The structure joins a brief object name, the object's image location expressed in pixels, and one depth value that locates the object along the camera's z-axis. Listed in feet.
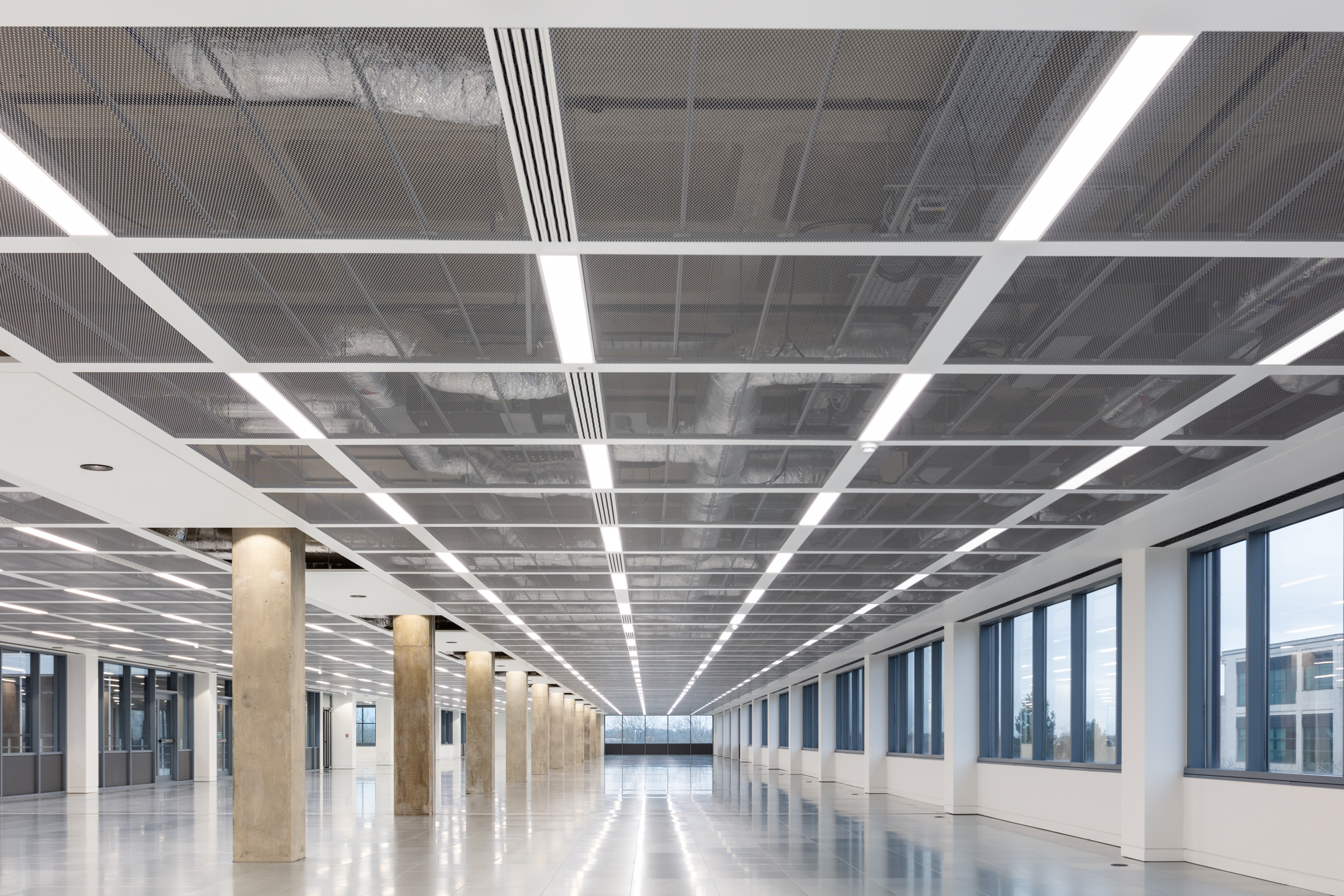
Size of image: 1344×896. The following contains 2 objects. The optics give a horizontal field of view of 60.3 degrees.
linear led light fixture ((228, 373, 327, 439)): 42.75
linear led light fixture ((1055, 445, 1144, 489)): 52.90
